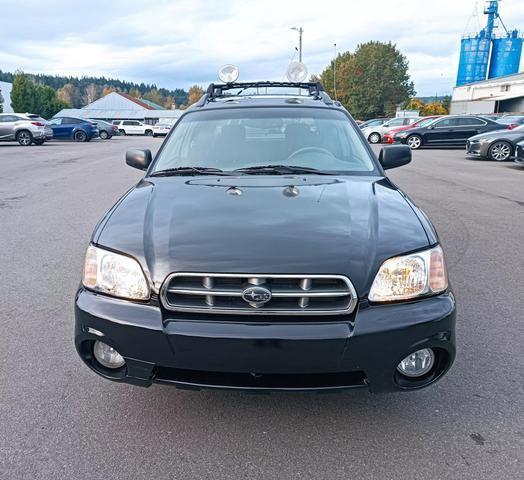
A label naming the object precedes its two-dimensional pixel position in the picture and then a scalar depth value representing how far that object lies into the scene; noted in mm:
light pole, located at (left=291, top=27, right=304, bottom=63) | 45009
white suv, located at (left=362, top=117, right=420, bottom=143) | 27109
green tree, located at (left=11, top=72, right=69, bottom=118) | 47906
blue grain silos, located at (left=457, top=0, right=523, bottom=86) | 66000
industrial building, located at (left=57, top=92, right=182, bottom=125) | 76500
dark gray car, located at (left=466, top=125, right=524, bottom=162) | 15711
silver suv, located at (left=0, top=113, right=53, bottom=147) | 23109
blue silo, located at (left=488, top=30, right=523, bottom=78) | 65956
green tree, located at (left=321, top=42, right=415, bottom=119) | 74500
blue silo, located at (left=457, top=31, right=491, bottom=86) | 67562
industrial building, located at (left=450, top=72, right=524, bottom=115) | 48125
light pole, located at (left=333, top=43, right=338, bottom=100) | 74875
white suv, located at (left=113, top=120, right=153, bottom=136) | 47169
